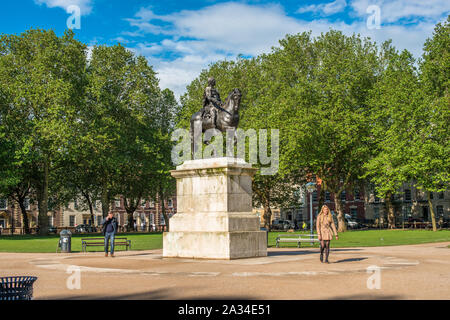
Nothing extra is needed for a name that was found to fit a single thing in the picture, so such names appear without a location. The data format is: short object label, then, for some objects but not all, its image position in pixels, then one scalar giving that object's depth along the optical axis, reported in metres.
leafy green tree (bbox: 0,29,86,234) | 48.38
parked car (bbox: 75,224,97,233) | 78.44
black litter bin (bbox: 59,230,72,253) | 25.41
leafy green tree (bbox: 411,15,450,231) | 45.25
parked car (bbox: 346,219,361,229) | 80.50
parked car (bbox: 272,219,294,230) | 78.80
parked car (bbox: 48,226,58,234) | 78.70
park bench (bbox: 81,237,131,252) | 25.69
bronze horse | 18.88
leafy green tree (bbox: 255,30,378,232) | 49.91
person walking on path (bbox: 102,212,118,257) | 21.74
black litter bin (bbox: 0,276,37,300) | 6.77
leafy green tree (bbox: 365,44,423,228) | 46.81
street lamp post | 39.53
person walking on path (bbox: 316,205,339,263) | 16.97
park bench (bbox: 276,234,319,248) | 26.44
